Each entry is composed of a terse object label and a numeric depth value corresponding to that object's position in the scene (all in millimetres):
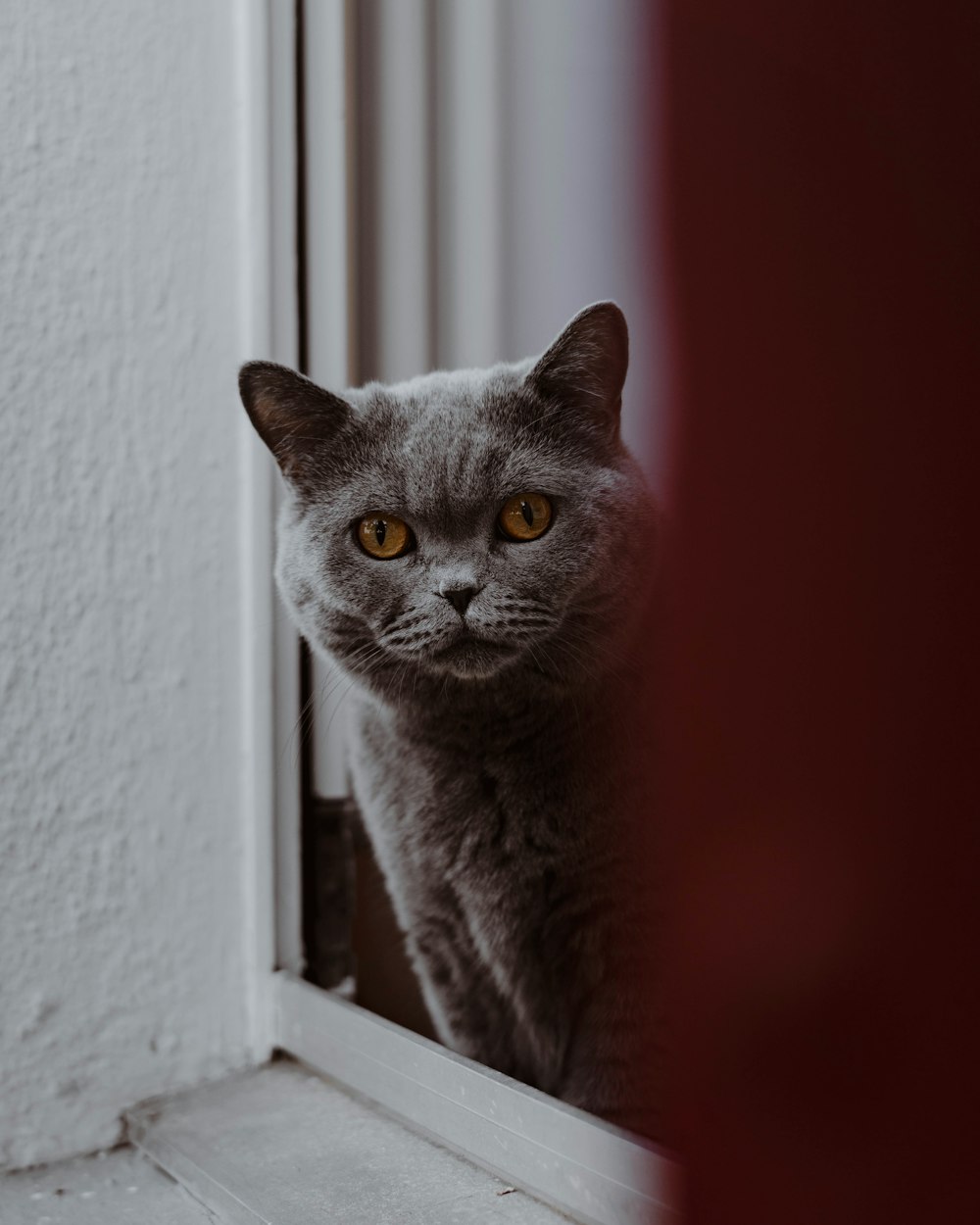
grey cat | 806
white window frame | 1076
